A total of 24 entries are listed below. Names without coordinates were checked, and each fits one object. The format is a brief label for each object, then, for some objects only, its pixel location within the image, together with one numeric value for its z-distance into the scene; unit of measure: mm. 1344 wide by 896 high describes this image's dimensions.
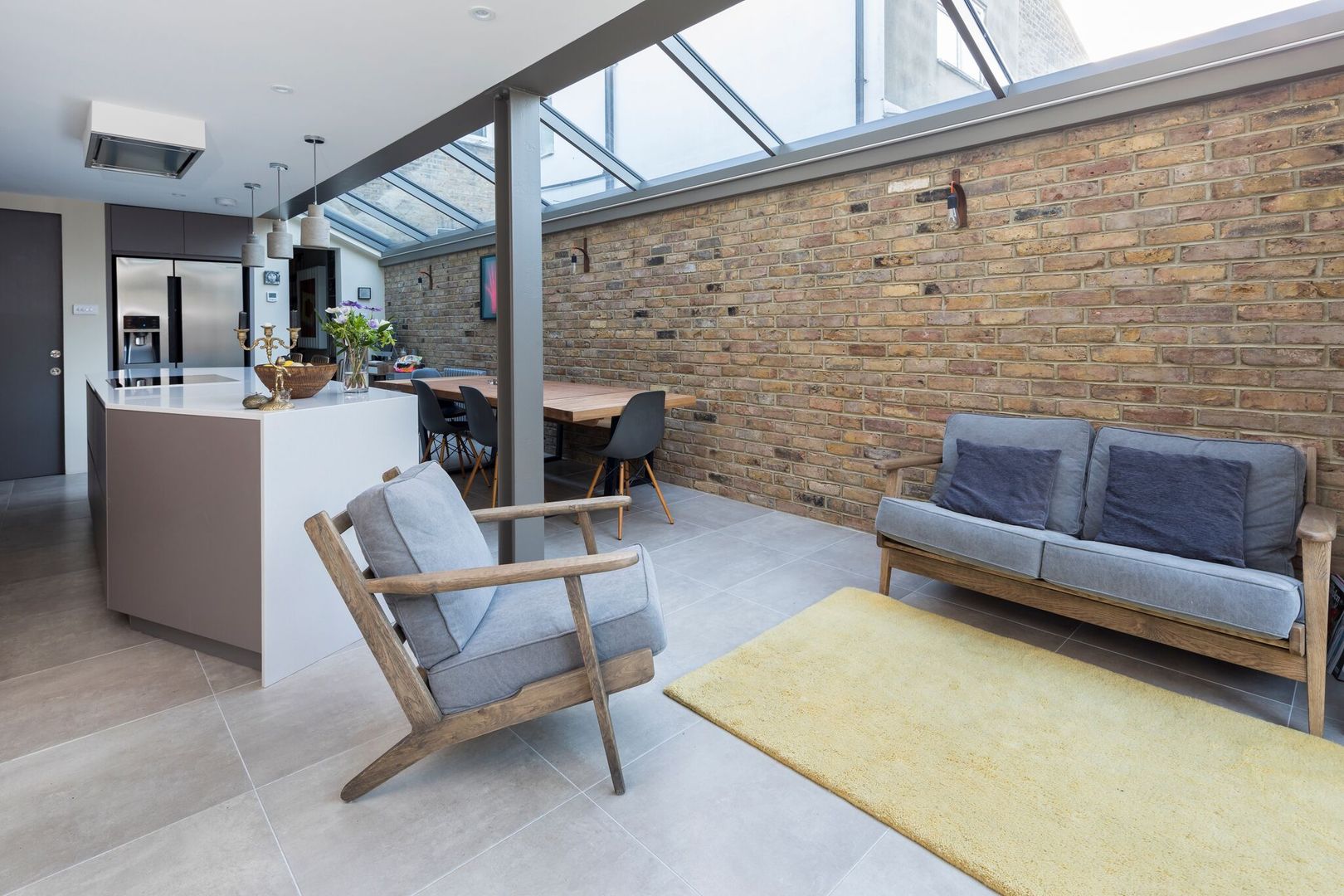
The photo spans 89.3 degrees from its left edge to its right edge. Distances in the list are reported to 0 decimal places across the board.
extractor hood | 3539
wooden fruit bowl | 2686
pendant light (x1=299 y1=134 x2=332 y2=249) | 4047
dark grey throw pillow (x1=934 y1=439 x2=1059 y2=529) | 2988
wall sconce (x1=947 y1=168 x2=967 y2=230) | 3592
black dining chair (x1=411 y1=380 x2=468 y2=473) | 5125
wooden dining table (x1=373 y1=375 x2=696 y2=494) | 4039
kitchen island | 2406
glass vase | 3090
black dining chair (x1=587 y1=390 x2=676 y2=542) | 4182
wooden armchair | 1651
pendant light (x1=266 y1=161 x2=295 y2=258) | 4637
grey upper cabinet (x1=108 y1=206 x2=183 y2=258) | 5961
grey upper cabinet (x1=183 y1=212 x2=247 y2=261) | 6312
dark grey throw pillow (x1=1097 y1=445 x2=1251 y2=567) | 2500
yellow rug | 1588
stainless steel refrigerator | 6070
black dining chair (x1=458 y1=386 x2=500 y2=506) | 4512
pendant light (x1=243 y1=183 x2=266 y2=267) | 5391
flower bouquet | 3027
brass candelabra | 2502
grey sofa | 2137
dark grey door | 5617
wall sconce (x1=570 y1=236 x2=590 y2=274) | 6035
